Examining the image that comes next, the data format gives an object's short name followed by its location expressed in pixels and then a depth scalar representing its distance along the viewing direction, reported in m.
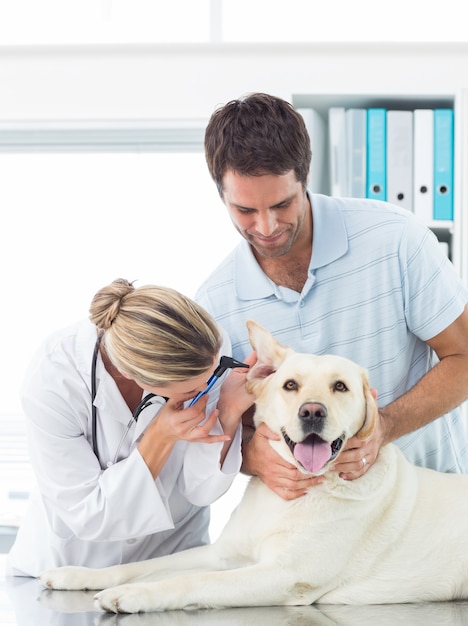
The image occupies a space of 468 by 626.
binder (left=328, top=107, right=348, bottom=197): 2.84
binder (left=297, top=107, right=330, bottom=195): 2.82
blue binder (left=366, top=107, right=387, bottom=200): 2.81
